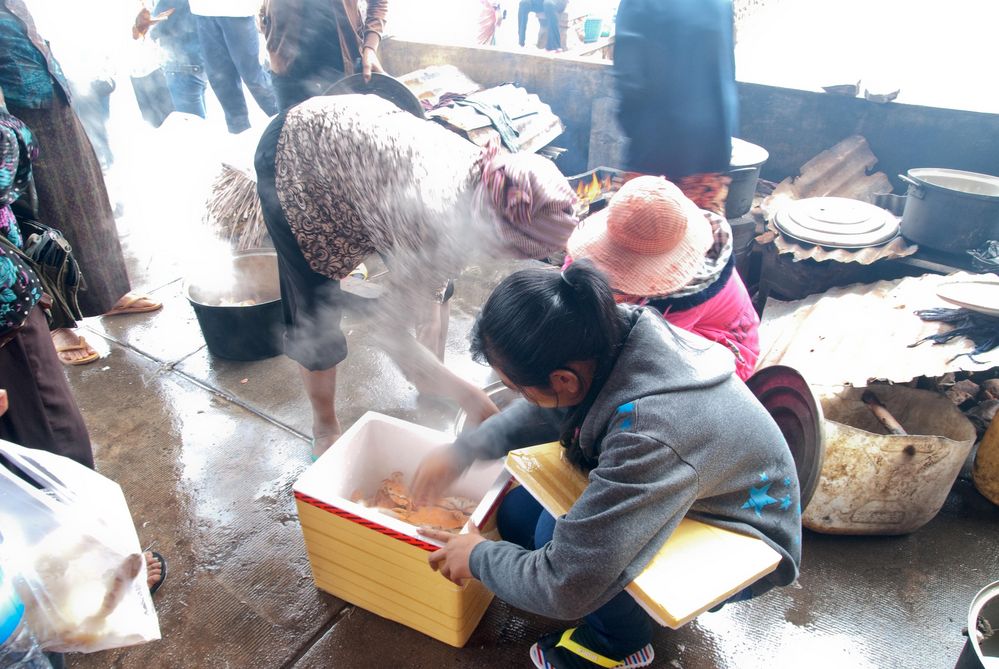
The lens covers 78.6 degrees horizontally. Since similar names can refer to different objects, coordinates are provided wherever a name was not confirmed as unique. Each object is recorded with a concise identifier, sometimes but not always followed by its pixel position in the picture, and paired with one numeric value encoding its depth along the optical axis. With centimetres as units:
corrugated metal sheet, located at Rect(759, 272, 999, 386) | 260
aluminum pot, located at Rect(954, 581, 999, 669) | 165
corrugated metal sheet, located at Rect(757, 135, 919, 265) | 446
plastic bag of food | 146
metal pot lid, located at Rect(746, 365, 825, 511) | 203
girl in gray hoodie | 136
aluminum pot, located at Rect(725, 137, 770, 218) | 378
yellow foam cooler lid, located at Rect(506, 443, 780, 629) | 137
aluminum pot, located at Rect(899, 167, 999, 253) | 342
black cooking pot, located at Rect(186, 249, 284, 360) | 328
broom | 412
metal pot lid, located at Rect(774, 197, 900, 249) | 368
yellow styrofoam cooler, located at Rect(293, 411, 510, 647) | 183
